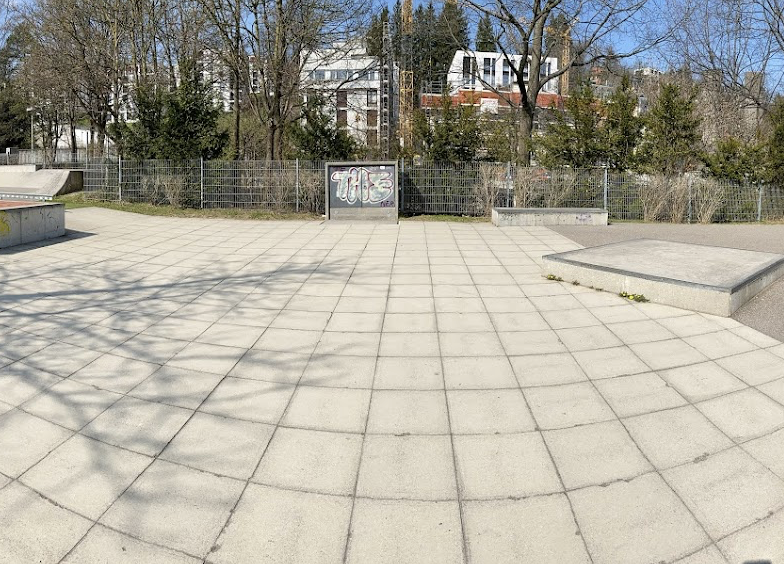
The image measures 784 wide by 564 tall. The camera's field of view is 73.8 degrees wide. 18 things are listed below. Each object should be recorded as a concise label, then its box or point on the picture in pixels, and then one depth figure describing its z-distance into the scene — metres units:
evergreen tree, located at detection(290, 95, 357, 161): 19.52
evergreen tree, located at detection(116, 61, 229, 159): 18.22
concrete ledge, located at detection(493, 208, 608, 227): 14.37
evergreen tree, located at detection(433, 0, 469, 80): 20.96
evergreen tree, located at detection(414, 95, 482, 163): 17.11
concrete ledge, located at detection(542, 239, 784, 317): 6.02
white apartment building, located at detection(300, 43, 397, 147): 20.84
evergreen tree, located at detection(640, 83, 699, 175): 16.69
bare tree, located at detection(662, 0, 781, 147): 27.95
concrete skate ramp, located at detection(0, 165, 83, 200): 22.30
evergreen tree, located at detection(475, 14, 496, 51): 20.05
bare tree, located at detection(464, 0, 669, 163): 18.67
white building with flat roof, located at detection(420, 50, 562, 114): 58.84
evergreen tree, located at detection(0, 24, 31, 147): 30.80
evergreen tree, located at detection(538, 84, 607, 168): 17.17
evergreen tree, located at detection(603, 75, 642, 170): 16.94
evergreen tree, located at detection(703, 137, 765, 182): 16.62
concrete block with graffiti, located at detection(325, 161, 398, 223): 15.28
